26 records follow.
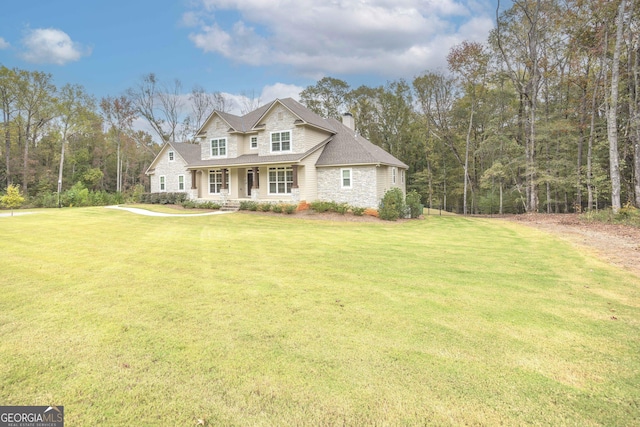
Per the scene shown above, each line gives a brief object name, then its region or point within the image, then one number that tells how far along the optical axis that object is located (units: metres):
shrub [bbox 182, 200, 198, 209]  23.81
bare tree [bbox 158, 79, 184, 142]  39.16
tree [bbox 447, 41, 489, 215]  24.66
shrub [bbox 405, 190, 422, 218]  20.58
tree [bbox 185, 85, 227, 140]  40.72
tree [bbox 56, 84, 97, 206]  35.59
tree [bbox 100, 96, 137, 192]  37.47
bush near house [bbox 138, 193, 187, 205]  25.98
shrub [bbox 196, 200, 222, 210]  23.08
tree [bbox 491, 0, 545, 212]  21.62
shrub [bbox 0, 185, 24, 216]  20.50
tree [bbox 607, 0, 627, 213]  15.62
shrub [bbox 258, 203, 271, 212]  20.66
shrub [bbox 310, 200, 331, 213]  19.64
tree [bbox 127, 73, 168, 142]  38.09
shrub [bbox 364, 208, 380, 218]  19.25
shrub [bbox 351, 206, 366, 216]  19.04
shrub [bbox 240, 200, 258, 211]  21.16
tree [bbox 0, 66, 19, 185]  32.19
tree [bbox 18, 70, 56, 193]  33.47
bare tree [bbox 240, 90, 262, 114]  40.94
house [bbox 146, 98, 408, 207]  20.72
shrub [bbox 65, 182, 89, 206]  28.02
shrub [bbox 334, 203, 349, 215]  19.31
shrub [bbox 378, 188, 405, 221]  18.31
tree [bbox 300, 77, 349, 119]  38.22
